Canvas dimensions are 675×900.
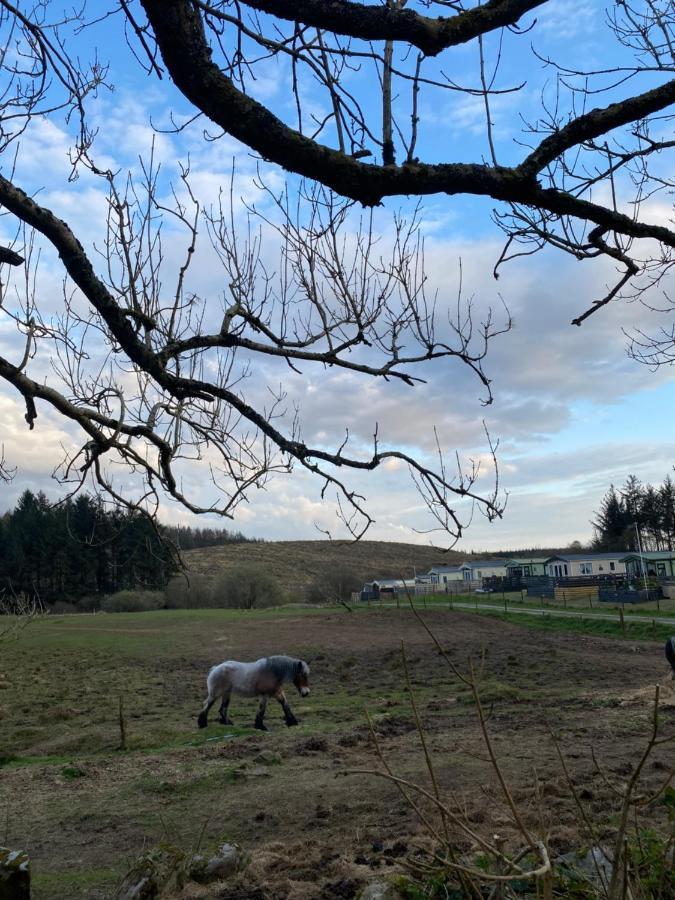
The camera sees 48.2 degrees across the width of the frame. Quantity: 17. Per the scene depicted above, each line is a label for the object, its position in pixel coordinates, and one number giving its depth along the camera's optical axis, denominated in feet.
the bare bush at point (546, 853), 6.32
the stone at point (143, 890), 15.51
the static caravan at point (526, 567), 213.87
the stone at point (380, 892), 13.34
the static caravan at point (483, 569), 234.38
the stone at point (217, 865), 16.99
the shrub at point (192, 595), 184.14
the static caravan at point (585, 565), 185.78
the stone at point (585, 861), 13.34
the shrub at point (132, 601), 184.85
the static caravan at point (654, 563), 168.04
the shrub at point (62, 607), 191.21
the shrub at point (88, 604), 200.23
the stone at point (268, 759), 30.07
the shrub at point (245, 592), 183.11
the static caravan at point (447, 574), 238.89
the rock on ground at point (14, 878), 15.65
